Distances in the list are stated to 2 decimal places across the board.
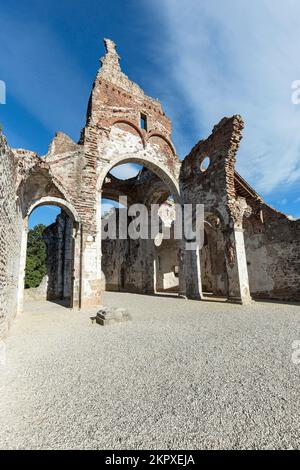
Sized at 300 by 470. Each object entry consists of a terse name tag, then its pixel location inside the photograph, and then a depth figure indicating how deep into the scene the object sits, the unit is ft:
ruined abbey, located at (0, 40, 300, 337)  26.00
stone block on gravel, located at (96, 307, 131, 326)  18.06
